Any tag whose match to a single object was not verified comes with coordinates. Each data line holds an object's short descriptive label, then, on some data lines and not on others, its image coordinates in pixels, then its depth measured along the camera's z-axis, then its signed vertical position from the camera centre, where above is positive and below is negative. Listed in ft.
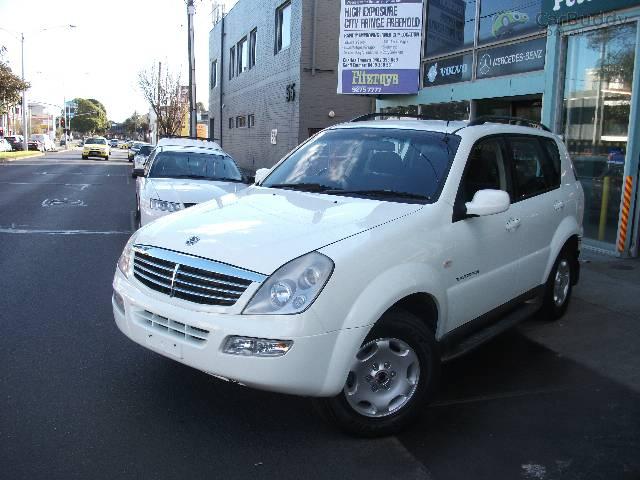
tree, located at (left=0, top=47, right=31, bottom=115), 131.23 +11.89
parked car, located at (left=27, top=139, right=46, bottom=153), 208.75 -1.11
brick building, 71.82 +9.24
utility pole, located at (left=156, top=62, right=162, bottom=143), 170.50 +16.89
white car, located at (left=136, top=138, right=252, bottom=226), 28.76 -1.63
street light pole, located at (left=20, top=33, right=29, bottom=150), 159.59 +6.49
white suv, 10.75 -2.24
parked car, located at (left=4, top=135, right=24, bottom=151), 208.23 -0.56
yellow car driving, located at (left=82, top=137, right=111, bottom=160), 154.51 -1.26
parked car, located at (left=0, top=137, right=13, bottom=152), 166.52 -1.42
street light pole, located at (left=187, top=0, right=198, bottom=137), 83.30 +10.35
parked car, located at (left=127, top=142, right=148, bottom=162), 130.11 -1.54
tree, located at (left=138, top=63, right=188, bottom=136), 168.76 +12.81
